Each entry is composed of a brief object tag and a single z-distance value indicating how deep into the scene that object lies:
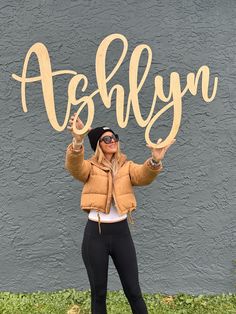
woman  2.90
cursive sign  2.97
